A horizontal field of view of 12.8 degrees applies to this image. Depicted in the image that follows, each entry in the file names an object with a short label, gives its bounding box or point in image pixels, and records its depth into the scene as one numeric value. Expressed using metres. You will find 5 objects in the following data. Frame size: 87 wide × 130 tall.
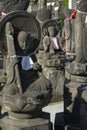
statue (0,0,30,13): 5.62
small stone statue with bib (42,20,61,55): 9.42
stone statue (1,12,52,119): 4.51
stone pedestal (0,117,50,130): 4.61
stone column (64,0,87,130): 5.43
